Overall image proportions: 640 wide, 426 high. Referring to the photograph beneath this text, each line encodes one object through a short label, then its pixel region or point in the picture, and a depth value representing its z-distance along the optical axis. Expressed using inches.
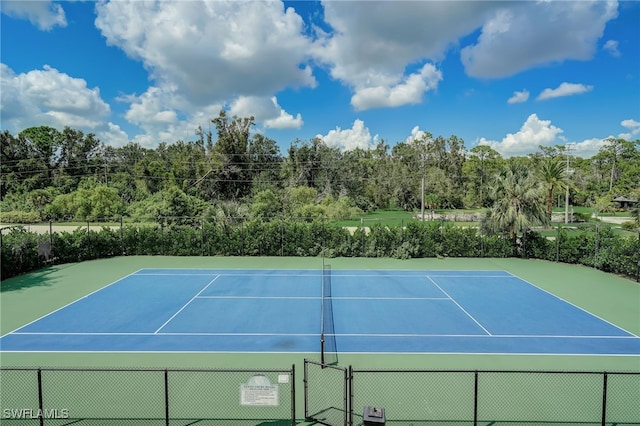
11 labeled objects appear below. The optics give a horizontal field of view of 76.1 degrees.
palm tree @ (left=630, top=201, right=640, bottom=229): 738.8
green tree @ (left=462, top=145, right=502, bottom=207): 2701.8
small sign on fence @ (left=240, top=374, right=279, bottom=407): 268.5
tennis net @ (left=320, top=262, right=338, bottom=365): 422.3
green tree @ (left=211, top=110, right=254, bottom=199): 2191.2
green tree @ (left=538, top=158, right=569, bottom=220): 1533.0
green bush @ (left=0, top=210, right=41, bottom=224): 1822.1
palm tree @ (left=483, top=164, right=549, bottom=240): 915.4
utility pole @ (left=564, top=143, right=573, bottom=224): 1651.3
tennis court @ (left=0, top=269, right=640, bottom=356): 461.4
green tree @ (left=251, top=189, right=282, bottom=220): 1371.8
